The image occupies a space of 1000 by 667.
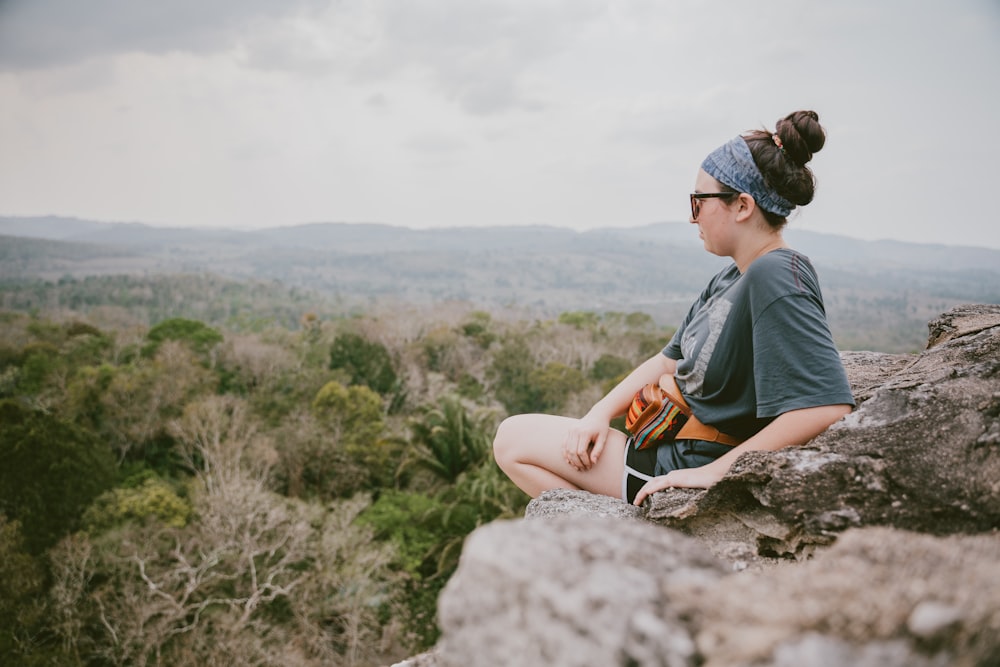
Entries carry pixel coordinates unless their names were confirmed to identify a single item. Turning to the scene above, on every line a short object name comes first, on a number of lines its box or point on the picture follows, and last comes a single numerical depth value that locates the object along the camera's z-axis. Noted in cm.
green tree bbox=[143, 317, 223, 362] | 2873
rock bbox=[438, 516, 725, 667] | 89
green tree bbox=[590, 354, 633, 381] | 2816
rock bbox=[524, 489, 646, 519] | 237
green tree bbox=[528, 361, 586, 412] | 2505
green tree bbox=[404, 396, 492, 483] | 1656
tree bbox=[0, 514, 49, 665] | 1005
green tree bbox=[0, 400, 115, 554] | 1385
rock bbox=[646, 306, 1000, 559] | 173
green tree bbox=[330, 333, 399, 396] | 2748
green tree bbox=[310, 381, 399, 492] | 1892
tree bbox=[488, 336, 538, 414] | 2625
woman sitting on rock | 185
